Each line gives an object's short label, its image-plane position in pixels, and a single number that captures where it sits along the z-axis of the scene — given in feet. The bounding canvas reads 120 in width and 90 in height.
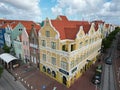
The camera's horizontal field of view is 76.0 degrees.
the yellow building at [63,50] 65.52
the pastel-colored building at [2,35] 136.22
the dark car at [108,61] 99.98
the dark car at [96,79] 69.23
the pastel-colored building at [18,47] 103.17
